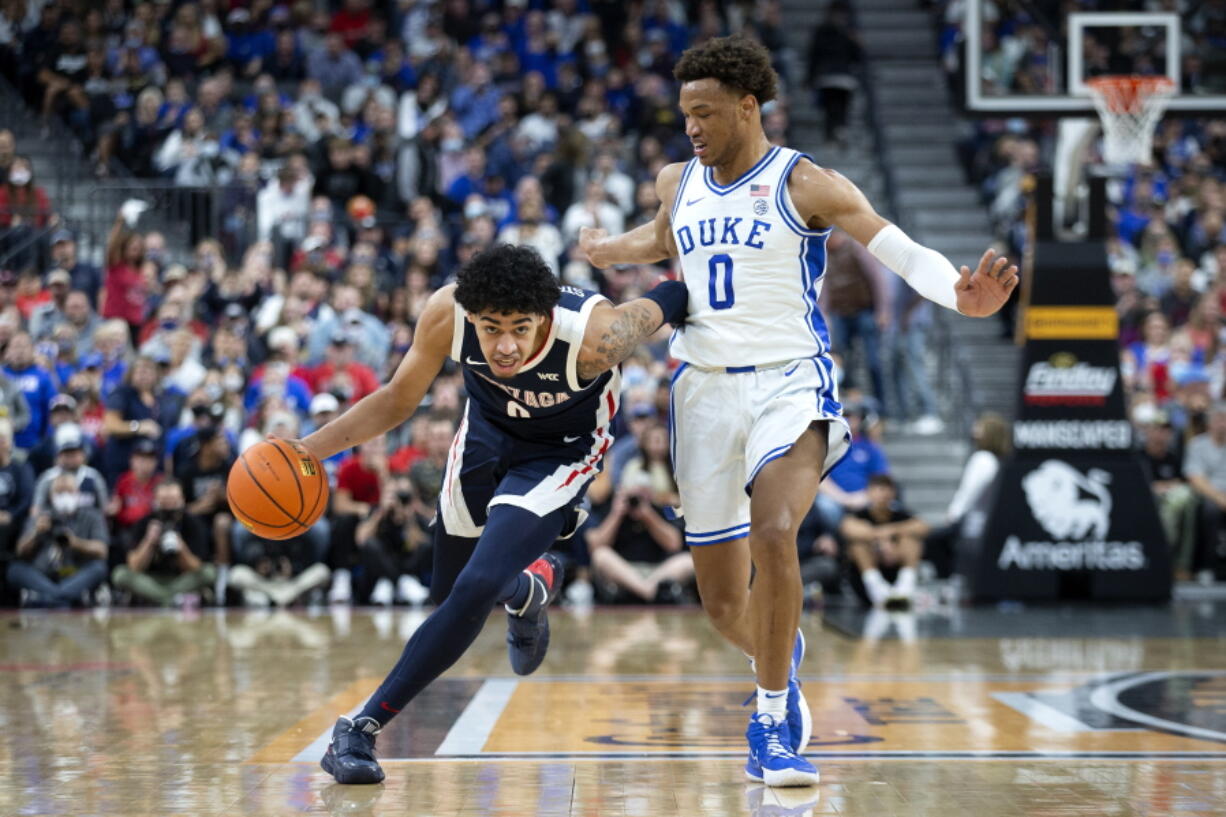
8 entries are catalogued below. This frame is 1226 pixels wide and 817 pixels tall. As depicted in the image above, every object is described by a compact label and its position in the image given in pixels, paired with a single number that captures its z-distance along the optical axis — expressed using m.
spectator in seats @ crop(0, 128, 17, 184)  14.59
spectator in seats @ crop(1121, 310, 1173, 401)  13.72
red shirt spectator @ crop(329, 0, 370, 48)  17.64
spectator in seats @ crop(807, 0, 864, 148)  17.44
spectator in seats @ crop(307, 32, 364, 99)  16.78
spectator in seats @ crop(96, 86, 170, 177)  15.49
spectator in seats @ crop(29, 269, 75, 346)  13.38
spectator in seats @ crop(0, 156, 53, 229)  14.53
